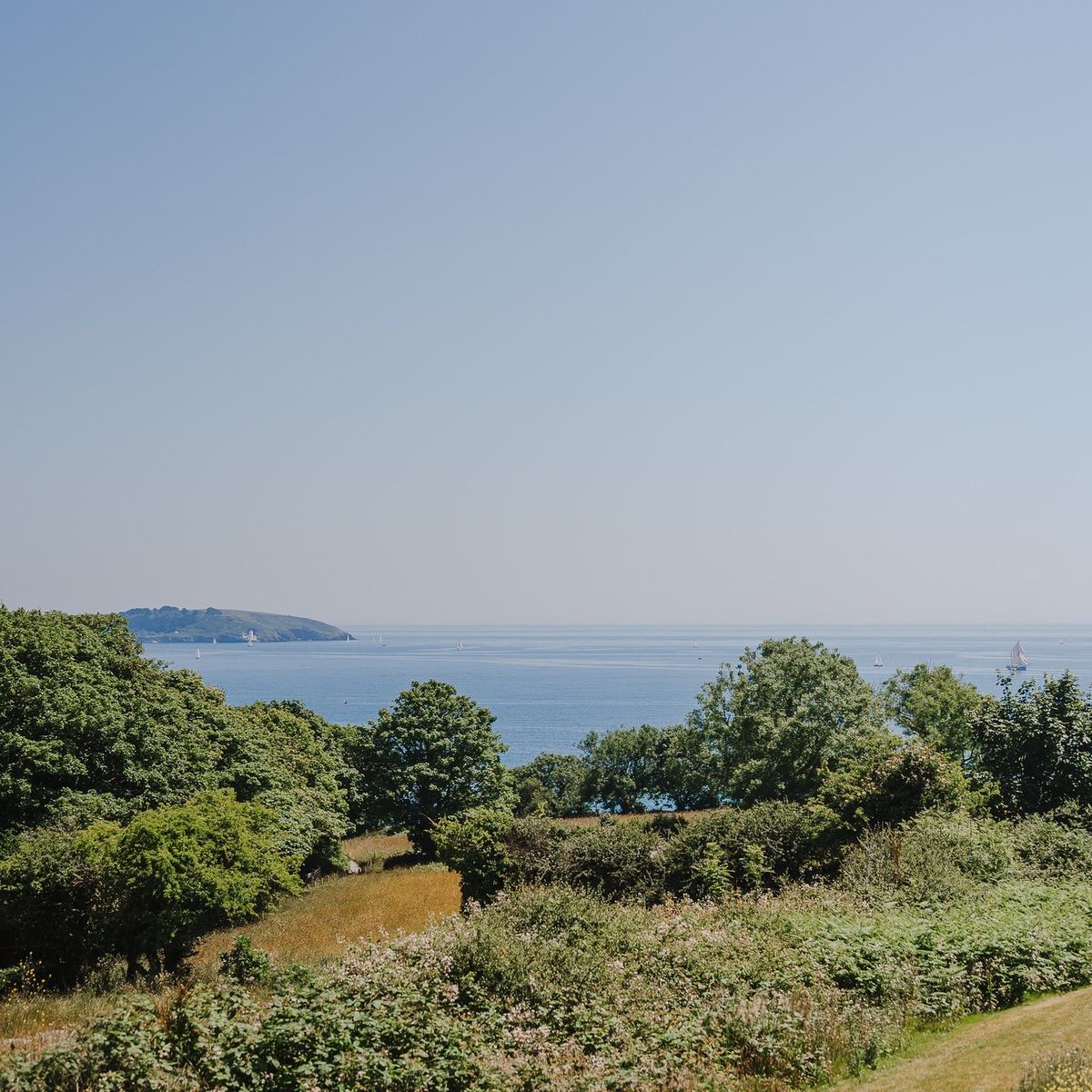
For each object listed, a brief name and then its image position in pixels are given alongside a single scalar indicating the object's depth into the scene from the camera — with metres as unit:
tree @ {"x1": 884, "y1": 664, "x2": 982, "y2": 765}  42.66
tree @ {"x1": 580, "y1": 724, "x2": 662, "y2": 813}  66.19
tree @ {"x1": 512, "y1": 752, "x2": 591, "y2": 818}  60.22
